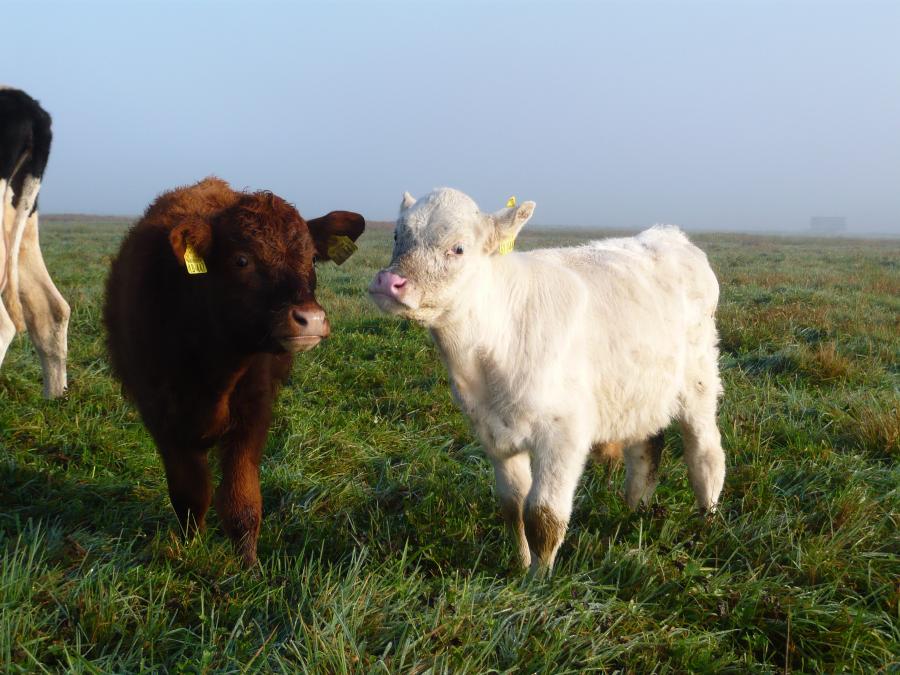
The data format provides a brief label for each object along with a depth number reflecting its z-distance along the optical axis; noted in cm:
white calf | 325
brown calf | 335
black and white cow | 541
